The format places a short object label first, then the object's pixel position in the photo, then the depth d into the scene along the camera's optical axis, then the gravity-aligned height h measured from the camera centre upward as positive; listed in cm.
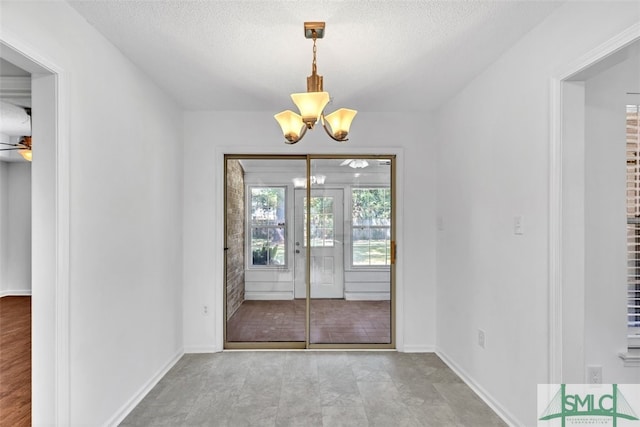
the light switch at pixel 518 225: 254 -9
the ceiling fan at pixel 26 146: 472 +85
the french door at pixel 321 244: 435 -37
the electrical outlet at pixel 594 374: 257 -111
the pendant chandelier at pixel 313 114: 223 +64
